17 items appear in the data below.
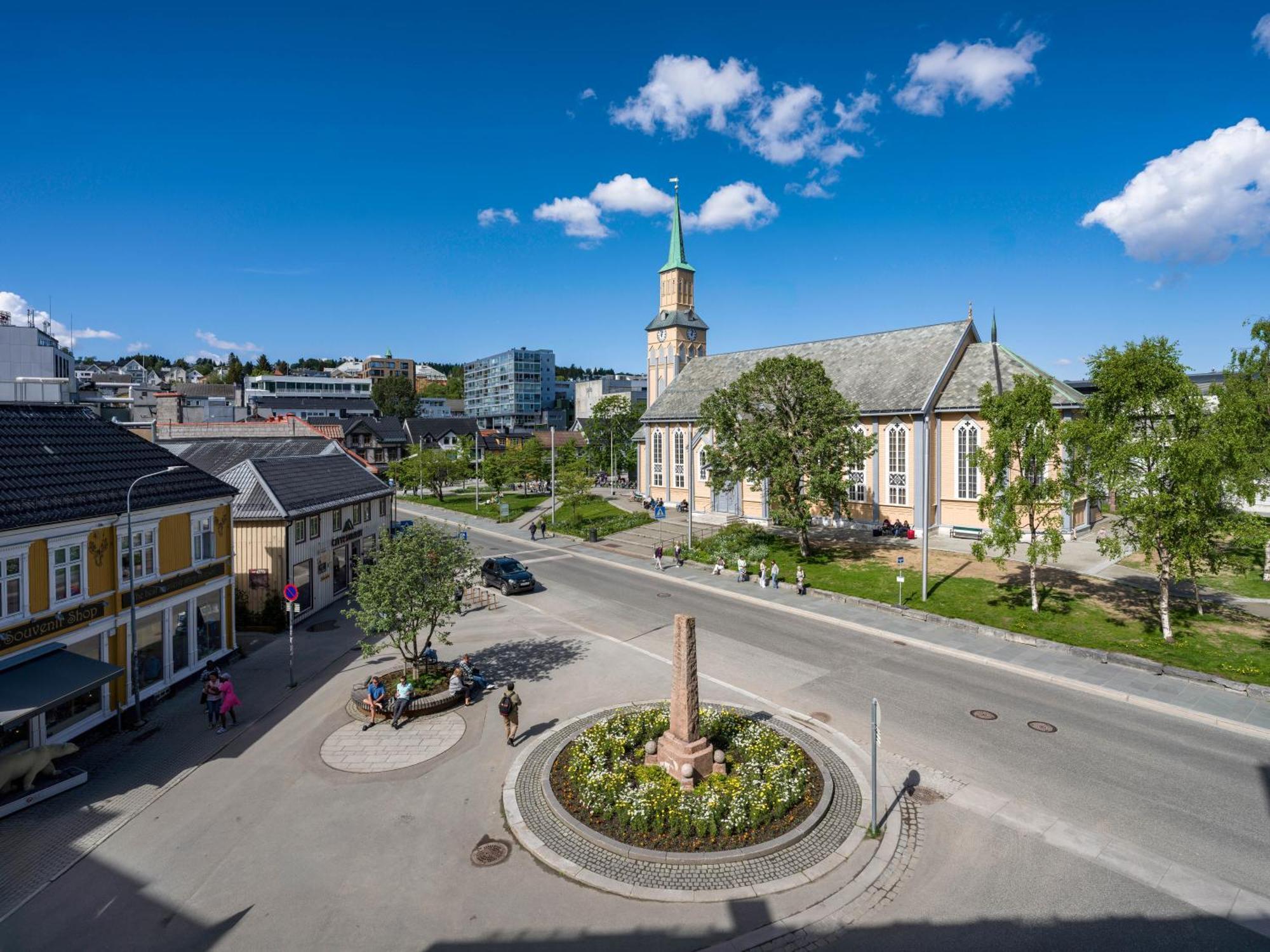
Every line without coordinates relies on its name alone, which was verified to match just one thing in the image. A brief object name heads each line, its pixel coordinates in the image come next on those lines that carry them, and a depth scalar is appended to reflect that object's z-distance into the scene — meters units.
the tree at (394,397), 153.12
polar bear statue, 12.70
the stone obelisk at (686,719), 13.31
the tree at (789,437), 33.38
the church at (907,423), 39.91
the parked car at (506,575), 30.80
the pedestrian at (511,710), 15.29
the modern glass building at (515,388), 163.25
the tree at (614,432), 82.50
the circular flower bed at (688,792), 11.62
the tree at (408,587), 17.45
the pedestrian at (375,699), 16.97
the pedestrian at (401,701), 16.64
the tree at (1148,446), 19.92
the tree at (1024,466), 23.47
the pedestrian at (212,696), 16.47
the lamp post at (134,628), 16.44
